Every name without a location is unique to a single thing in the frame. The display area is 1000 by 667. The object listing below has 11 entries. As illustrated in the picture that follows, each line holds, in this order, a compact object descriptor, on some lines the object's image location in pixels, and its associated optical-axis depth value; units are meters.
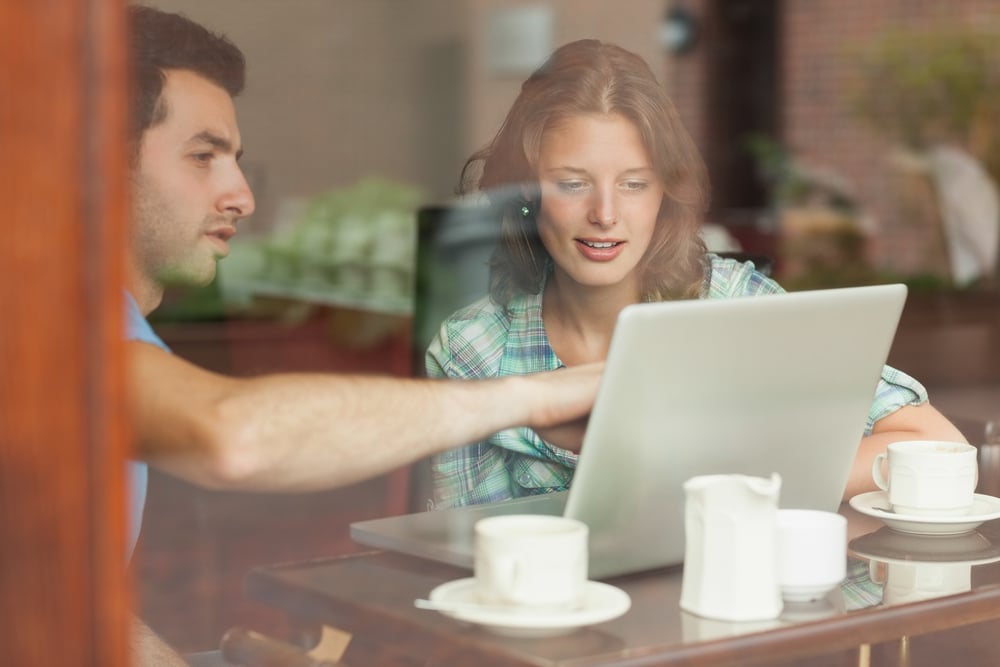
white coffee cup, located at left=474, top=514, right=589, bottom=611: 2.05
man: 2.12
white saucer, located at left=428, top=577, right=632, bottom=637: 2.04
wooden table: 2.06
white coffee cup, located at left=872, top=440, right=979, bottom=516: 2.39
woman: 2.42
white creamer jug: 2.10
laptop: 2.14
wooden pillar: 1.88
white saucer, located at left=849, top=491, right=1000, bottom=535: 2.37
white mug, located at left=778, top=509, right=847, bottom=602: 2.14
